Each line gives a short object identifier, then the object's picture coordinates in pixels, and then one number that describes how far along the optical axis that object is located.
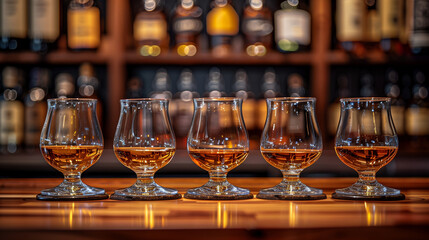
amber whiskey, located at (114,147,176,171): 0.83
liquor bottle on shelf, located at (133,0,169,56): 2.12
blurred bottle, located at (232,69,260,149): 2.14
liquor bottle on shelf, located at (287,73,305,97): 2.24
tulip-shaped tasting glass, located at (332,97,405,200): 0.84
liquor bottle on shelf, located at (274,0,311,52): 2.09
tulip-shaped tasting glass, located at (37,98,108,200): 0.83
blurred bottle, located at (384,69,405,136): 2.13
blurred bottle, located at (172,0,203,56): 2.16
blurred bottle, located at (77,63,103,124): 2.19
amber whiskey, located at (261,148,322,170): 0.83
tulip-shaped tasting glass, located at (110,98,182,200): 0.83
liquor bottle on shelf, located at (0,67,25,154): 2.06
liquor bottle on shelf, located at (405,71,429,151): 2.13
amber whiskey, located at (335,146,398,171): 0.84
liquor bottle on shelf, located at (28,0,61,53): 2.08
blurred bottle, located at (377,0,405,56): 2.12
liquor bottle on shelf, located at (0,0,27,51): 2.08
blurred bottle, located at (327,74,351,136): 2.16
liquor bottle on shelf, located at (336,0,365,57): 2.12
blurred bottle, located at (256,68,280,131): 2.33
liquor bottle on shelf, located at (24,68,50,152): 2.06
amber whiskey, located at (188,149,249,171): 0.82
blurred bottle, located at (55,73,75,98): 2.21
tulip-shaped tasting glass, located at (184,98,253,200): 0.83
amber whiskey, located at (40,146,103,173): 0.83
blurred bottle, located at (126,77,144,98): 2.25
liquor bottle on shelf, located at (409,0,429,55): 2.11
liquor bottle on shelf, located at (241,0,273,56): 2.16
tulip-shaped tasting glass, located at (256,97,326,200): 0.83
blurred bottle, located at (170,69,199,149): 2.12
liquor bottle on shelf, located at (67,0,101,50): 2.10
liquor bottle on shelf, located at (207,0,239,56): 2.15
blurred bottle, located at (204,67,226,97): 2.29
